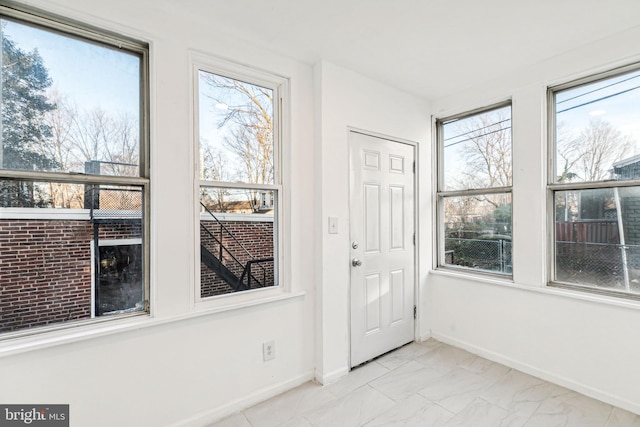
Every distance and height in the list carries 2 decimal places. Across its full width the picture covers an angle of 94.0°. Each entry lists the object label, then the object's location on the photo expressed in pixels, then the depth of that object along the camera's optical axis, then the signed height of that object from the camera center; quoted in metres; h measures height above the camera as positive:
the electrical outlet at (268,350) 2.12 -0.96
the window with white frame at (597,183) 2.06 +0.23
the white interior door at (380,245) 2.55 -0.27
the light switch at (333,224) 2.37 -0.06
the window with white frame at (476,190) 2.69 +0.24
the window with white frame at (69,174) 1.44 +0.23
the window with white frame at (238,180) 1.96 +0.26
